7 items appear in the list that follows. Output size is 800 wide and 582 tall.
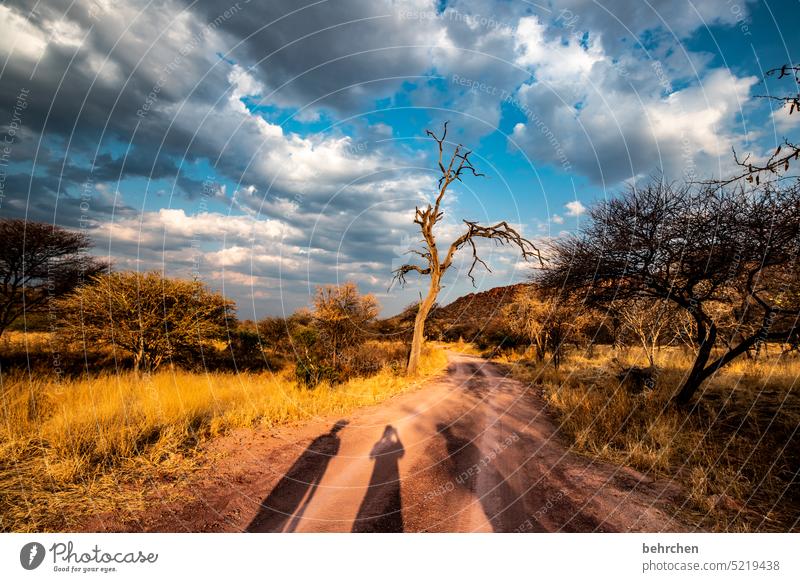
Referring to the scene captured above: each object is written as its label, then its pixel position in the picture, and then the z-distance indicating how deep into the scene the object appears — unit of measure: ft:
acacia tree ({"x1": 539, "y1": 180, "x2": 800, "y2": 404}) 19.54
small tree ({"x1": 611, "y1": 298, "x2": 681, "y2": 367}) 38.07
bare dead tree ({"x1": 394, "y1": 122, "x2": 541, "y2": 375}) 53.11
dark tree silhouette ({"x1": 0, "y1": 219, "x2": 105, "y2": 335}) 41.09
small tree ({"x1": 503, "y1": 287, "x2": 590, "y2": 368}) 68.13
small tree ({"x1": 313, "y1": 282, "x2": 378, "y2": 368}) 62.44
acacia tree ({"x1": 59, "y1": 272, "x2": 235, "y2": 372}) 38.50
